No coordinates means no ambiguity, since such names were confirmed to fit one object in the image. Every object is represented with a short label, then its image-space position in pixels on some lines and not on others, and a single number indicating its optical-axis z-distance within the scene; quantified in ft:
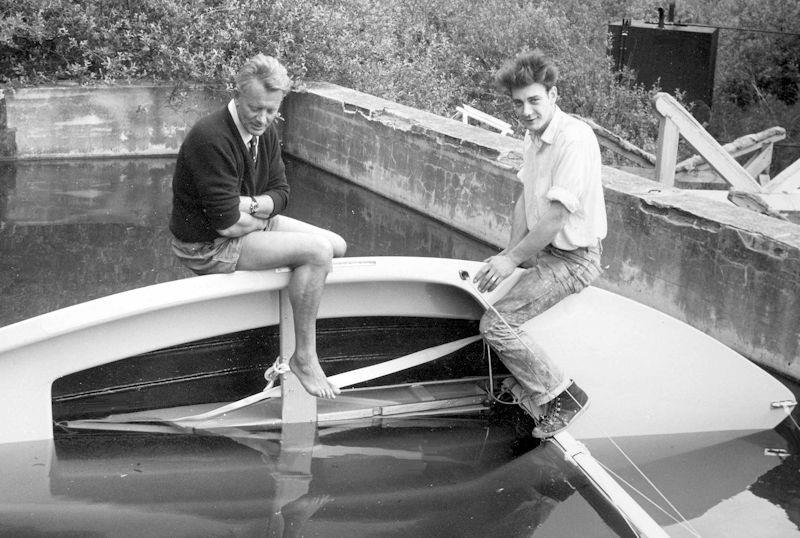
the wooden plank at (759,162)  34.27
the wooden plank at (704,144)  27.78
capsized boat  14.79
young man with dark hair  14.46
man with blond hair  13.97
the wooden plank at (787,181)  26.86
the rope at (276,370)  15.31
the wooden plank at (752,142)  33.73
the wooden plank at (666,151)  28.19
